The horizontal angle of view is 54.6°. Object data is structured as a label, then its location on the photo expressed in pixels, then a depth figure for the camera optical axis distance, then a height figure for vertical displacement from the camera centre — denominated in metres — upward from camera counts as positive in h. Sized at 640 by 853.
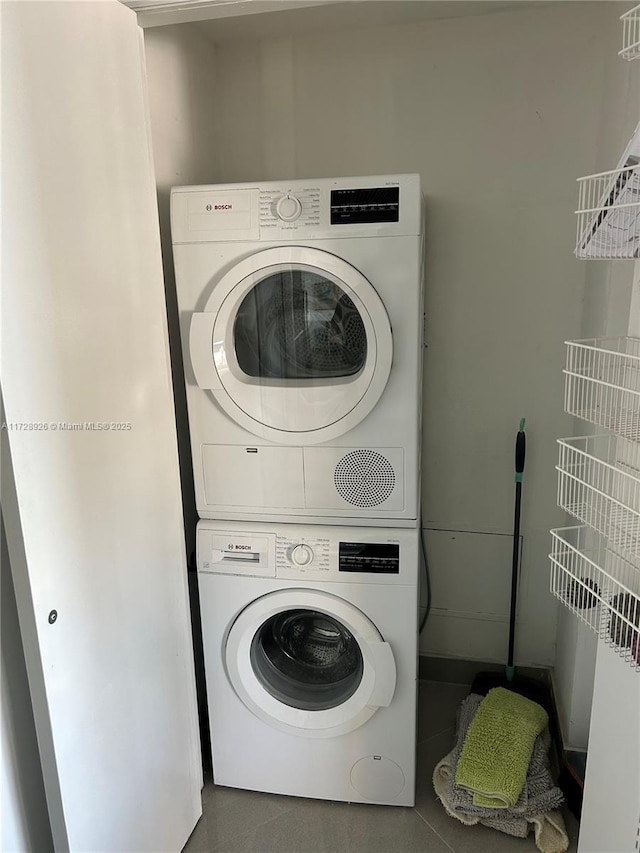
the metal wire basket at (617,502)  1.22 -0.44
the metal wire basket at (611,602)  1.15 -0.61
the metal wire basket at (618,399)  1.15 -0.22
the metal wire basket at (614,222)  1.05 +0.12
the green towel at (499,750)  1.80 -1.36
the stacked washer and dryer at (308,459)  1.62 -0.45
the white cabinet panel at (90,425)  1.11 -0.25
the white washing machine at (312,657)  1.75 -1.08
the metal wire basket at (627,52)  1.01 +0.39
